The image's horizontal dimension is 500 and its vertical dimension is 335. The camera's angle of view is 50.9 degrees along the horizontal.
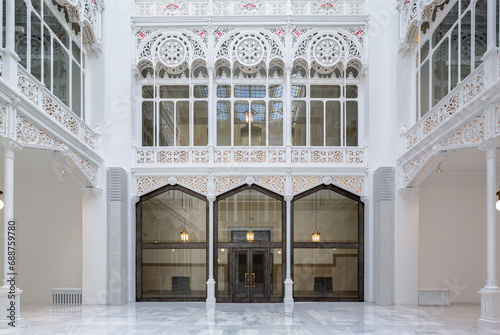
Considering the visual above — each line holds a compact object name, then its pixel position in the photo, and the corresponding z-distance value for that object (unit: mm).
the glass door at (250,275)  16859
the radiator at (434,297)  15859
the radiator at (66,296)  16000
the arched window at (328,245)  16891
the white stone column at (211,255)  16517
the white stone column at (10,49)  10031
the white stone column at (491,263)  10742
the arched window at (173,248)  16938
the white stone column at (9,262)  10008
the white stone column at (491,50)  10180
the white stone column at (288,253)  16531
